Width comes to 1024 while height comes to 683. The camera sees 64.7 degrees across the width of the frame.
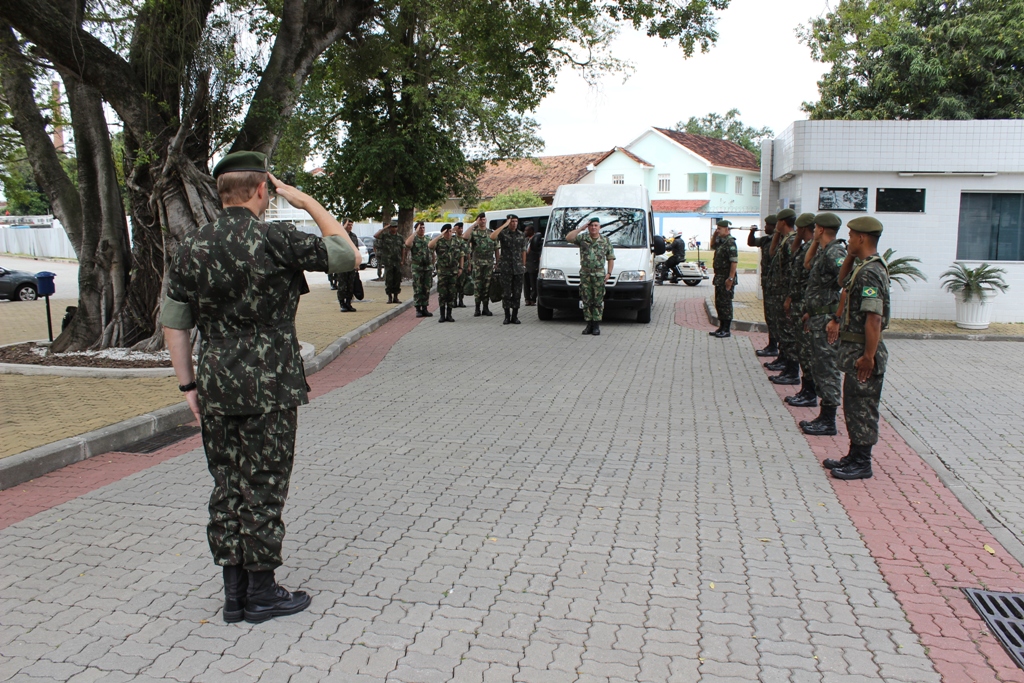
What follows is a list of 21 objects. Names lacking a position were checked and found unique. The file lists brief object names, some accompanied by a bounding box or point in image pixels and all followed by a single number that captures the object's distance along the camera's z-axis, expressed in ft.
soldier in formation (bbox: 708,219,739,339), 39.45
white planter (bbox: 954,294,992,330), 44.93
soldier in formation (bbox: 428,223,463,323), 48.73
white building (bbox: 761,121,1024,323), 47.19
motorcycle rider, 81.71
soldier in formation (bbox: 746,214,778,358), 34.54
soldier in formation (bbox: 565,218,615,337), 42.22
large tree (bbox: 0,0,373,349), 31.78
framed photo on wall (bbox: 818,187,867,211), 48.49
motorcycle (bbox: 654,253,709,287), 81.87
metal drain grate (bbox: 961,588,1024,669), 11.34
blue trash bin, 35.63
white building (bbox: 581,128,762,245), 172.24
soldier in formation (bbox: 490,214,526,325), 47.85
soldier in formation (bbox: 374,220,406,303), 58.49
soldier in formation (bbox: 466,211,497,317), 50.34
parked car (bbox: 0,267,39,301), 67.10
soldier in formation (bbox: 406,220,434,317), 51.16
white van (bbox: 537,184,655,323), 46.83
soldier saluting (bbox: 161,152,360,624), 11.02
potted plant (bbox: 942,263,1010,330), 44.86
